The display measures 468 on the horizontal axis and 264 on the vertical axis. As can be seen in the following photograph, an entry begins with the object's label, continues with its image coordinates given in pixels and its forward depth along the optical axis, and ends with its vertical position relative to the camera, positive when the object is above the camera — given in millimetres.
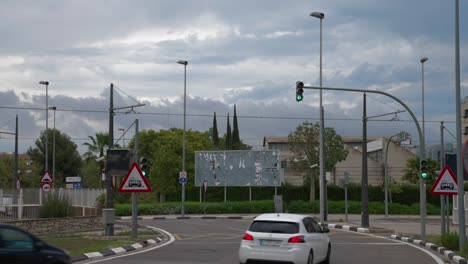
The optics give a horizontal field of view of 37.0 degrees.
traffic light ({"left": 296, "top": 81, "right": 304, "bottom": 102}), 30609 +3709
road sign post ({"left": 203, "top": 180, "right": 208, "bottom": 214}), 56956 -833
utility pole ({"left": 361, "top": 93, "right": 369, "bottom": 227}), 36997 -66
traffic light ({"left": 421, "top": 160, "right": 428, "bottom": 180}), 29438 +232
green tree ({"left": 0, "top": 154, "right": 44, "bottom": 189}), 84369 +139
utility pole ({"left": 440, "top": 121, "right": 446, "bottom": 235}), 27859 +575
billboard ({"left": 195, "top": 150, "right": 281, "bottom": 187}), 61344 +685
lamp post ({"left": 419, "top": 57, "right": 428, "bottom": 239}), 29253 -1066
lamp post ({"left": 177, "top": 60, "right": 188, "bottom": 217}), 53372 -986
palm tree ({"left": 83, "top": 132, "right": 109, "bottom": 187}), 89500 +3898
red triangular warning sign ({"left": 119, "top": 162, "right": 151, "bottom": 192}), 25703 -278
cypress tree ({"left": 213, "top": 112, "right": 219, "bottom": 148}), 104631 +6125
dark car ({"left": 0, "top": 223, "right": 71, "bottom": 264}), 12531 -1363
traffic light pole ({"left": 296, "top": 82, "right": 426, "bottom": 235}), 28891 +1653
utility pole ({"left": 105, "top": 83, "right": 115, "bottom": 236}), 28766 -381
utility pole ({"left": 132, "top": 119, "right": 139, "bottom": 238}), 27422 -1586
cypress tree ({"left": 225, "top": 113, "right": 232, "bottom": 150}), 99438 +5551
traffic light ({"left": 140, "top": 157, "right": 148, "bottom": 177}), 27719 +378
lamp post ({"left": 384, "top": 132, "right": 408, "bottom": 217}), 55772 -1686
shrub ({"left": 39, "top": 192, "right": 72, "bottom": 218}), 37094 -1748
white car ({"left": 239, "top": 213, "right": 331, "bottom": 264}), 16594 -1593
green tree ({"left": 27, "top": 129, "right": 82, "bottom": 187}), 92625 +2582
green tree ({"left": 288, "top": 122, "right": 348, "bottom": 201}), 66625 +2622
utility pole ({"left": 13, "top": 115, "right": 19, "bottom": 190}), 49441 +1654
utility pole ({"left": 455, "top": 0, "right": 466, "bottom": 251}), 21750 +1068
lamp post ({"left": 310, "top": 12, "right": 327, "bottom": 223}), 41250 +127
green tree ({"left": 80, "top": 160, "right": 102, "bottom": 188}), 84438 -216
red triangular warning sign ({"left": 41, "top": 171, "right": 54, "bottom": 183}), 38875 -216
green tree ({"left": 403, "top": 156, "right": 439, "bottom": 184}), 61594 +526
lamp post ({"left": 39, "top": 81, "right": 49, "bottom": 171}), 53906 +7044
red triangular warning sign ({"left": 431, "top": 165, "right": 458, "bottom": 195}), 23859 -220
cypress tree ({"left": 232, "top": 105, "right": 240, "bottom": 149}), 100750 +5939
